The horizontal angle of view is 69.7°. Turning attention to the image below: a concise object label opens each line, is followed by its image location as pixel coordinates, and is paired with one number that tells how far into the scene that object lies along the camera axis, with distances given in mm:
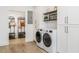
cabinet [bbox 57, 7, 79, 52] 1544
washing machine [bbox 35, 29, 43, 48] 2566
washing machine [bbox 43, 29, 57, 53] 1983
